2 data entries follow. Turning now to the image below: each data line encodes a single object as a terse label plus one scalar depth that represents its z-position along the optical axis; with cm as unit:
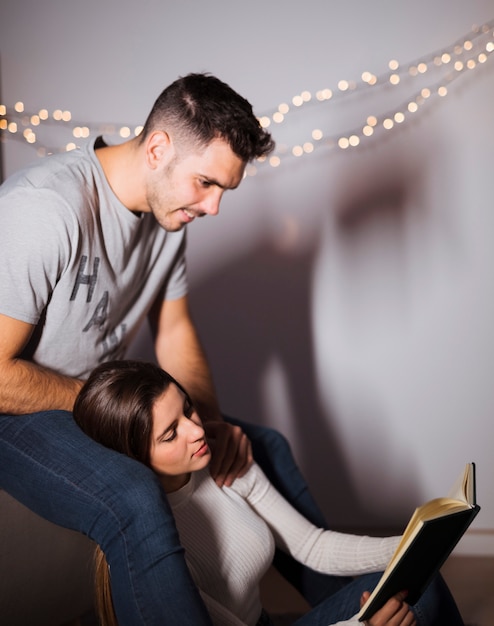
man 114
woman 127
